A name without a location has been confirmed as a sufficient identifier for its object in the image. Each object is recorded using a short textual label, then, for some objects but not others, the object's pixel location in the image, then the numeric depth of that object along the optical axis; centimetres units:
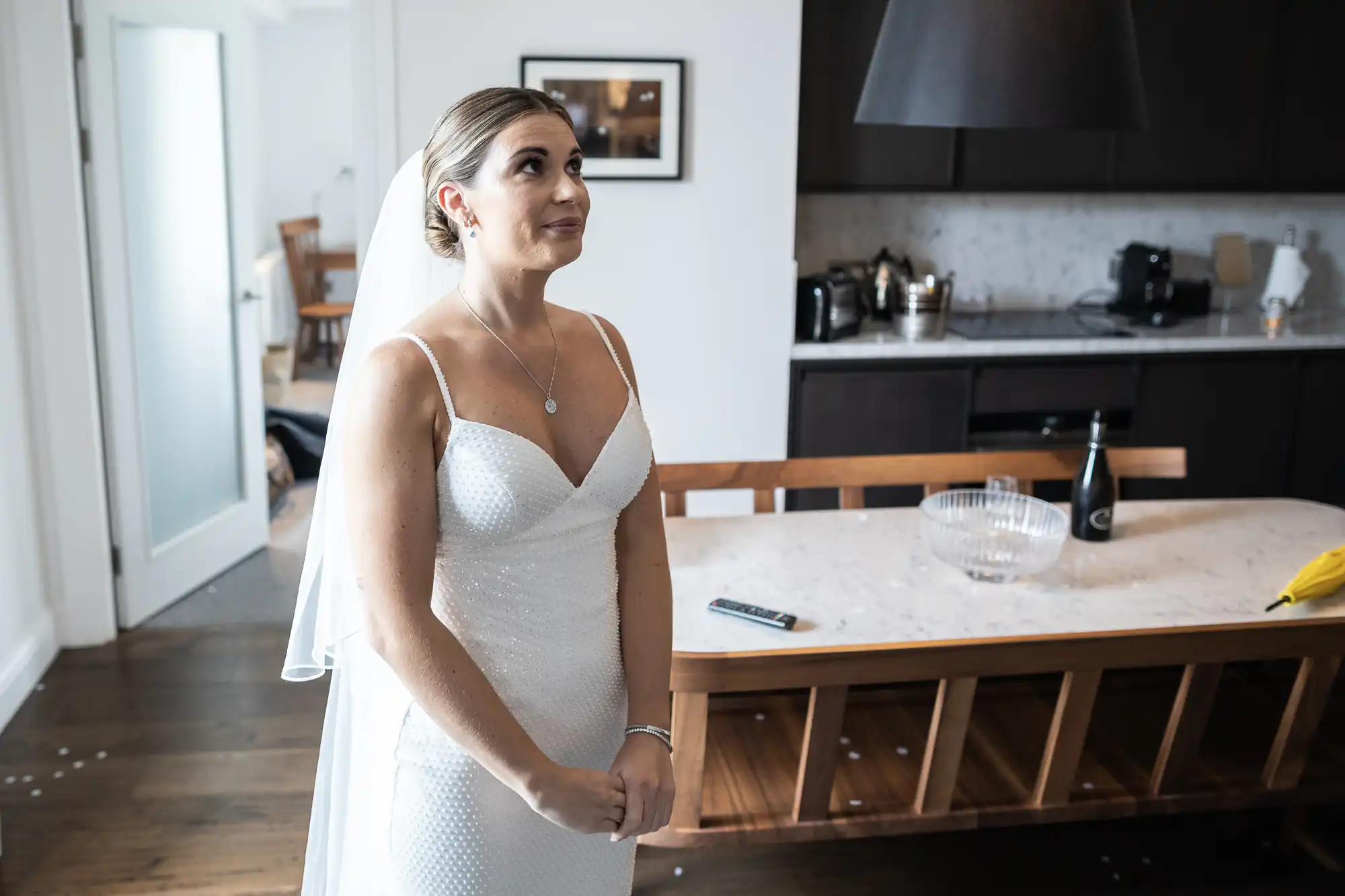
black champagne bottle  246
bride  134
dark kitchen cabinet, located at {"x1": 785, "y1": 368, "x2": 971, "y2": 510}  396
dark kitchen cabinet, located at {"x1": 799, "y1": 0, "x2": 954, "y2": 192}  391
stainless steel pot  400
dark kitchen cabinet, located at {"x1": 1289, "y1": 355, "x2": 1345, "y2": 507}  420
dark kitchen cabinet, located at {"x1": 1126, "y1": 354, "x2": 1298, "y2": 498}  412
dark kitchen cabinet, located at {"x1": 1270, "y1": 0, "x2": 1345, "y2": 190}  421
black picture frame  373
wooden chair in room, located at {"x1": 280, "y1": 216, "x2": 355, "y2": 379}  738
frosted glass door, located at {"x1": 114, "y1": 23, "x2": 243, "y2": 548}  380
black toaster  396
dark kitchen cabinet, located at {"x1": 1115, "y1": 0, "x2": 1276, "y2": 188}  412
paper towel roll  449
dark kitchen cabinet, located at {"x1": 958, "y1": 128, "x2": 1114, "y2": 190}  413
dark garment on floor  544
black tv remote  202
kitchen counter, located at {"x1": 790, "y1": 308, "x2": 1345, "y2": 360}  394
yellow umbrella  215
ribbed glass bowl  224
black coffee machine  439
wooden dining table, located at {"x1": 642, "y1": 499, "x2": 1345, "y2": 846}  190
